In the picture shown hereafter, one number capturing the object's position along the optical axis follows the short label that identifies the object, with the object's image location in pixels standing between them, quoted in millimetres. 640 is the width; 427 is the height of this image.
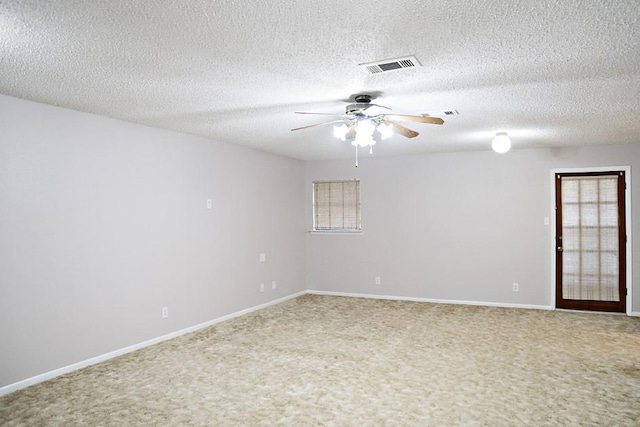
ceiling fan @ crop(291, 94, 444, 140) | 3467
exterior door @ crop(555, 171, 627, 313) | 6074
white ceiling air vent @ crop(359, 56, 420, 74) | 2725
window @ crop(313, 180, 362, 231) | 7570
